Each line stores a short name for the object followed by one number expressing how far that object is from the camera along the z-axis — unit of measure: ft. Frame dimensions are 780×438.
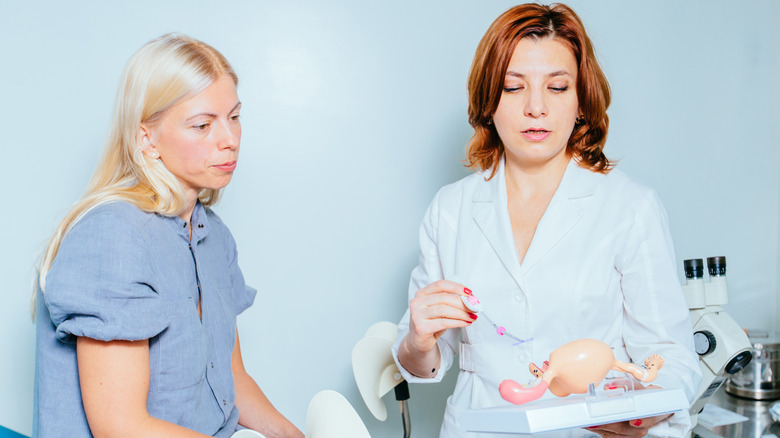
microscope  5.41
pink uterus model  3.26
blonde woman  3.44
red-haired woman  4.06
